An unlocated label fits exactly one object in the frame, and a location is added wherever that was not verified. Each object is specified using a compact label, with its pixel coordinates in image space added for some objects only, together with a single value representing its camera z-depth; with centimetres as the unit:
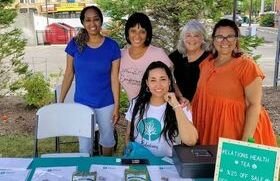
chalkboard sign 162
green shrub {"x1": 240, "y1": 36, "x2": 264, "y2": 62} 559
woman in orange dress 237
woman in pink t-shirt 292
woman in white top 244
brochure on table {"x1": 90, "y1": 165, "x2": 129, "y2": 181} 192
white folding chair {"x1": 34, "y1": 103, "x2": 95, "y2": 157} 297
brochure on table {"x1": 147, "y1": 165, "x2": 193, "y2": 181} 193
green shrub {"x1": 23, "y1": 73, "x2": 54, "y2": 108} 589
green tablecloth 208
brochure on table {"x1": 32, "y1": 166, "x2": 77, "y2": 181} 192
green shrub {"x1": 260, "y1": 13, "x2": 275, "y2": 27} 3394
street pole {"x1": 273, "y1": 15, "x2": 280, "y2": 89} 706
